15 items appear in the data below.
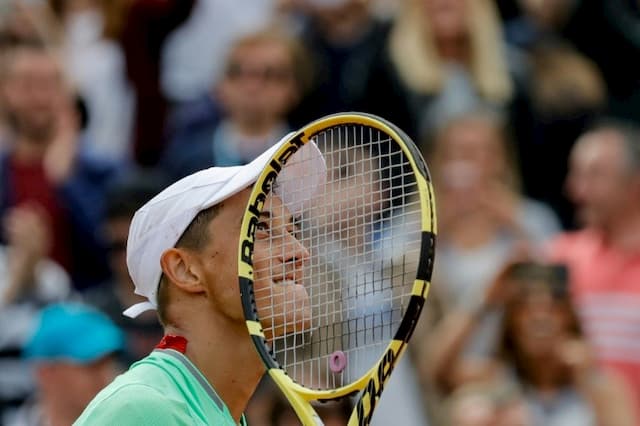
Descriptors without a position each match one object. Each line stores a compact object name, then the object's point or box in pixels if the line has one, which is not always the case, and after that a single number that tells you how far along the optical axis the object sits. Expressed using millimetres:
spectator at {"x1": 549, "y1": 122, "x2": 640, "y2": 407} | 13562
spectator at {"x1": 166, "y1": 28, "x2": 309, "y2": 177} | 15773
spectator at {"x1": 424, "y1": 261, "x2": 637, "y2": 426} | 12766
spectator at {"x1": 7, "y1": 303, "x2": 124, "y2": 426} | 12219
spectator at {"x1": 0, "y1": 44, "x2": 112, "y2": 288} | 15969
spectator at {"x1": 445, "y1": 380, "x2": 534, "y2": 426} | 12289
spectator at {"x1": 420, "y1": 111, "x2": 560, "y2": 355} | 14211
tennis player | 6793
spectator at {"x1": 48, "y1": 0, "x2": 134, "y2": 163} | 17797
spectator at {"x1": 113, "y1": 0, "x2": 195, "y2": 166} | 17828
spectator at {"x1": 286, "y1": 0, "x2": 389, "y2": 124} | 16469
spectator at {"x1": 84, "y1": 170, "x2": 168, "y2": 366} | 13125
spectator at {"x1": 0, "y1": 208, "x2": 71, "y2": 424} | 14078
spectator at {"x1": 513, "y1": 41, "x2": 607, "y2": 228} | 15969
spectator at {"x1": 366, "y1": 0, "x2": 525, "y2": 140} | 15914
